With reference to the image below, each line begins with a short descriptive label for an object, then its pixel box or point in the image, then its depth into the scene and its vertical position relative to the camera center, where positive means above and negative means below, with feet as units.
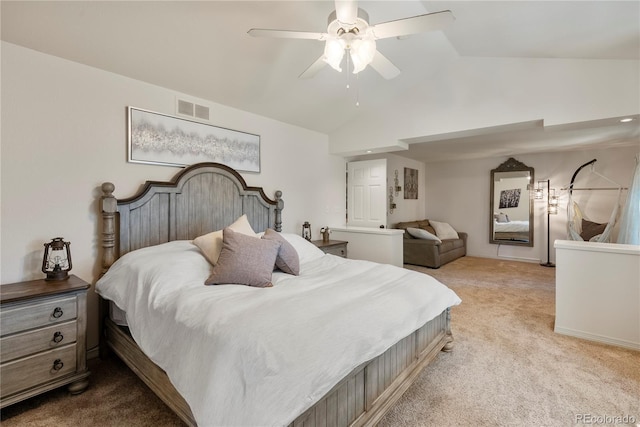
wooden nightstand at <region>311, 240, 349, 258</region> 12.39 -1.55
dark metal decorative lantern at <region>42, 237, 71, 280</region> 6.49 -1.13
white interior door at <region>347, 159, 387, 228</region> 15.07 +1.03
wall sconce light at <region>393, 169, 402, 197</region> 20.51 +1.88
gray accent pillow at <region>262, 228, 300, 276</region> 7.48 -1.24
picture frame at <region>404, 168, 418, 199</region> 21.88 +2.28
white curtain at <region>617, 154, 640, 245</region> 9.67 -0.12
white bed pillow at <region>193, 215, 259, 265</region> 7.00 -0.84
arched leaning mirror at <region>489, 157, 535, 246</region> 19.83 +0.59
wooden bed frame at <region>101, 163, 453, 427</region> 4.58 -0.90
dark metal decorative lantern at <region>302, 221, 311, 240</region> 13.00 -0.84
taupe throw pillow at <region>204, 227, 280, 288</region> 6.30 -1.15
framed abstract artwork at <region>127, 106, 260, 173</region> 8.30 +2.30
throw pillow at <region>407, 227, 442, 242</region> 18.19 -1.40
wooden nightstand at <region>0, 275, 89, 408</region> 5.36 -2.54
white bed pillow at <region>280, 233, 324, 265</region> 8.95 -1.19
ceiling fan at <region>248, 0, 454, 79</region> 5.11 +3.51
